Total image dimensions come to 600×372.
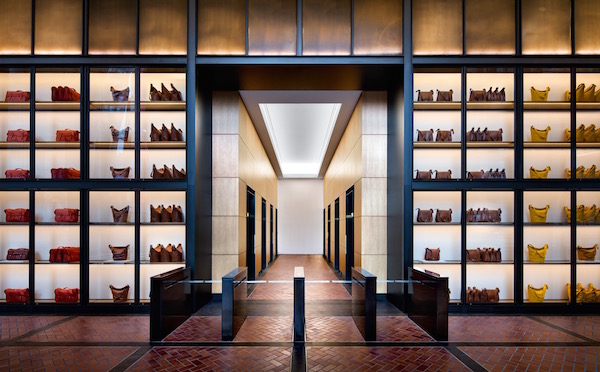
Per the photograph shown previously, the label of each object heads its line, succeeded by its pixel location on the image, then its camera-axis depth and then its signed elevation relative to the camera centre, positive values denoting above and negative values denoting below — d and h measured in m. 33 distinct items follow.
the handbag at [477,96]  6.74 +1.82
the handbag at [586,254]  6.64 -0.99
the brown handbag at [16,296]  6.47 -1.69
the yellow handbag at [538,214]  6.68 -0.29
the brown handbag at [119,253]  6.59 -0.97
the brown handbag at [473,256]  6.61 -1.02
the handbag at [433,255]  6.64 -1.01
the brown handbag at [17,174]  6.65 +0.41
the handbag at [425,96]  6.82 +1.84
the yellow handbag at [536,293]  6.55 -1.67
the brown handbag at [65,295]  6.49 -1.68
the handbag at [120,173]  6.64 +0.43
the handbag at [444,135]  6.74 +1.12
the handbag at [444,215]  6.66 -0.31
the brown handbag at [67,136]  6.73 +1.10
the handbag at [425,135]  6.79 +1.13
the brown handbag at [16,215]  6.59 -0.31
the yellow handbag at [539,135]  6.73 +1.12
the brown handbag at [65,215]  6.62 -0.31
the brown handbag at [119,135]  6.75 +1.12
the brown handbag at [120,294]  6.47 -1.65
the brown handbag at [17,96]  6.75 +1.81
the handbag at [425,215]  6.70 -0.31
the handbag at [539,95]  6.77 +1.84
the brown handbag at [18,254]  6.59 -0.99
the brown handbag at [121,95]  6.77 +1.84
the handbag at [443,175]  6.68 +0.40
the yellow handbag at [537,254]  6.64 -0.99
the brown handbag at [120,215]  6.65 -0.31
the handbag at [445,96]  6.77 +1.82
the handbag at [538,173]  6.71 +0.44
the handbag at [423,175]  6.70 +0.40
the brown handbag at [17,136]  6.72 +1.09
